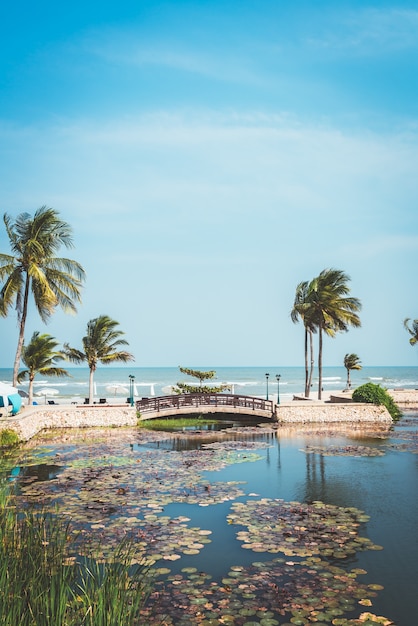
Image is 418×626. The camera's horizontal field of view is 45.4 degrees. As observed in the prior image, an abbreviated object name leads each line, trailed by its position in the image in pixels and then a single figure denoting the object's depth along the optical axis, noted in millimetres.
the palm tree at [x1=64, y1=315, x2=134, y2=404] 35872
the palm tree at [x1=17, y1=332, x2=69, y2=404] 33812
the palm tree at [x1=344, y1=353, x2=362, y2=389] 61256
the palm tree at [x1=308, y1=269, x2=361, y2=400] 39750
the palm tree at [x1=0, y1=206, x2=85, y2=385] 27172
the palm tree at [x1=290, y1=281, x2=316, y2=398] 42312
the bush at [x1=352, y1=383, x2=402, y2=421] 33938
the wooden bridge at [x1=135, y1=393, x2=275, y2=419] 33406
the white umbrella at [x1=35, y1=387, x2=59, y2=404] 43719
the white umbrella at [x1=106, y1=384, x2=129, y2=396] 43219
